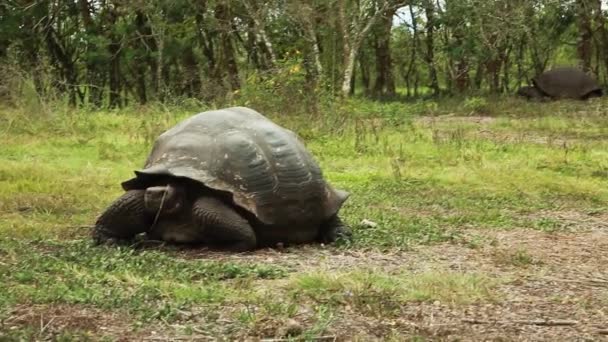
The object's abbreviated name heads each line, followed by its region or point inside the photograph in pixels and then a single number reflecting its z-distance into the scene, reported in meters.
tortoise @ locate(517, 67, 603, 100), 22.80
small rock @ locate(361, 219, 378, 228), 6.62
